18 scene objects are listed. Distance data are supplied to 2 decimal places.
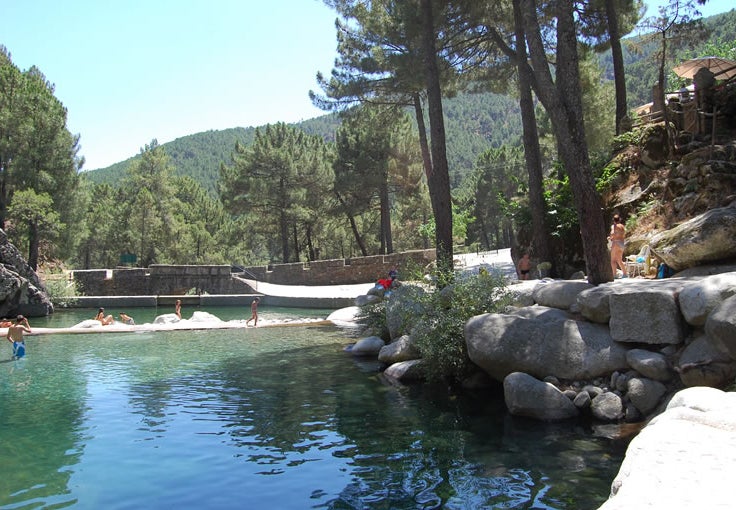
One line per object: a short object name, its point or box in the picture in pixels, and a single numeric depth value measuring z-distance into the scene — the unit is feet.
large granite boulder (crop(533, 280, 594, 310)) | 27.34
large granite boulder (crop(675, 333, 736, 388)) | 19.69
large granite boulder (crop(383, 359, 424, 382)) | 31.42
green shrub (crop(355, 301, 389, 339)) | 42.75
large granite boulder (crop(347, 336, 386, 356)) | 40.04
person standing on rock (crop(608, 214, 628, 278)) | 36.94
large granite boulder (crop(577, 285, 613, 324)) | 24.79
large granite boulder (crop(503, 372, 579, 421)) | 23.09
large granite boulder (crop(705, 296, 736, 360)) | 18.92
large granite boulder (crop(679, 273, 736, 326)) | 20.59
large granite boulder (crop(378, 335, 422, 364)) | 34.19
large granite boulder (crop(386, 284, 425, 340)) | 35.42
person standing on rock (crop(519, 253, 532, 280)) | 44.50
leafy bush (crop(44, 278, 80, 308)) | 81.71
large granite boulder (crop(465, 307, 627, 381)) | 23.94
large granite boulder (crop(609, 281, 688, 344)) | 22.45
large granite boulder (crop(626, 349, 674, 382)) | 21.91
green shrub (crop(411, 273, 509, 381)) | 29.25
